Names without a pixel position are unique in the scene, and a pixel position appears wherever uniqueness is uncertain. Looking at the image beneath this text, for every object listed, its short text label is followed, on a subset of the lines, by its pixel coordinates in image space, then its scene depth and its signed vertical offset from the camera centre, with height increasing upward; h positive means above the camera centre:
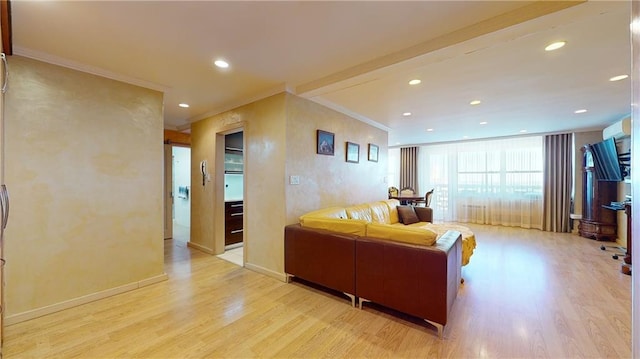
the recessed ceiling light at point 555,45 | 2.13 +1.16
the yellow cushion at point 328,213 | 3.10 -0.43
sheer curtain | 6.37 +0.01
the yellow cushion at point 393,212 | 4.63 -0.59
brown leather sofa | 2.04 -0.83
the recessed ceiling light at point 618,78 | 2.79 +1.15
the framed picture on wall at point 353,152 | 4.23 +0.48
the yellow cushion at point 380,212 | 4.14 -0.55
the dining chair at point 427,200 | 6.39 -0.50
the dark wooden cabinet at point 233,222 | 4.48 -0.77
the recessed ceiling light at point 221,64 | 2.47 +1.15
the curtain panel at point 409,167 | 8.05 +0.42
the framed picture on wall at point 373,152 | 4.90 +0.54
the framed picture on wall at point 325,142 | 3.56 +0.54
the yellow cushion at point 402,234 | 2.16 -0.49
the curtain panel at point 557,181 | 5.89 -0.01
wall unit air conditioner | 4.02 +0.89
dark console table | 3.29 -1.00
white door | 5.06 -0.20
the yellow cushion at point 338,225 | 2.57 -0.49
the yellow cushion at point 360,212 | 3.63 -0.48
